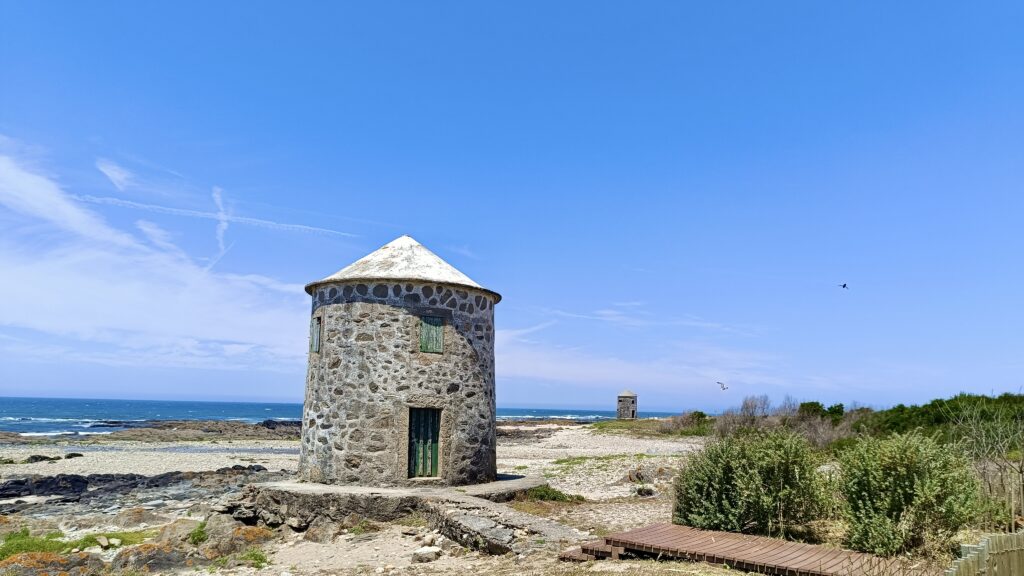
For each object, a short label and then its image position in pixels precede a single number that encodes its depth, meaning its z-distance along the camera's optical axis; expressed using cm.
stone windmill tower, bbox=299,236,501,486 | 1545
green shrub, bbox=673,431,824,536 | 1002
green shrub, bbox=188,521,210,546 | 1377
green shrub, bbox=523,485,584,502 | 1564
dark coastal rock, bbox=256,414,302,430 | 6837
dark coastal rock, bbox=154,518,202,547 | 1379
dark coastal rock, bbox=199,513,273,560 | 1314
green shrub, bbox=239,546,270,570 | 1217
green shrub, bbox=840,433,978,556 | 877
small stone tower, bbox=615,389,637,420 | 6788
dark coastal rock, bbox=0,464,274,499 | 2369
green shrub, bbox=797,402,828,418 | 3707
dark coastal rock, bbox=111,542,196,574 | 1225
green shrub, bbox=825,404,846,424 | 3575
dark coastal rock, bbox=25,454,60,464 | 3575
